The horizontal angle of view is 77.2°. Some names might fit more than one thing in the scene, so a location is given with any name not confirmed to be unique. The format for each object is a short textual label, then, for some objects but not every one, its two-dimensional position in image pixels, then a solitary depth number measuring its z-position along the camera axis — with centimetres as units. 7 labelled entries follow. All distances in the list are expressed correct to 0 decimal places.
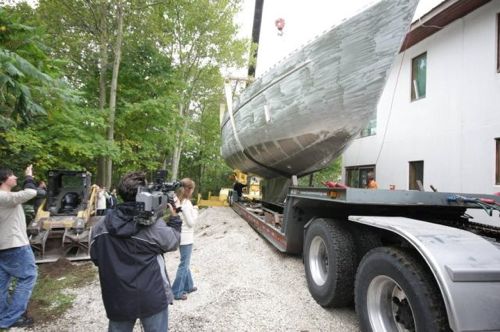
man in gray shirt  313
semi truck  196
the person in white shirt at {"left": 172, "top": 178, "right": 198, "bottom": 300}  371
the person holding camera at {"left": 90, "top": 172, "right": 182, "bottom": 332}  190
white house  683
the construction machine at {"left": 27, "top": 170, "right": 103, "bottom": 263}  573
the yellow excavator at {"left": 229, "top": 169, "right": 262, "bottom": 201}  1264
